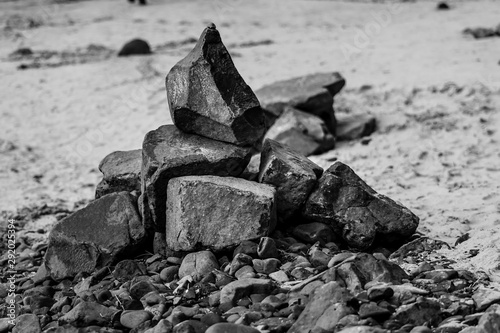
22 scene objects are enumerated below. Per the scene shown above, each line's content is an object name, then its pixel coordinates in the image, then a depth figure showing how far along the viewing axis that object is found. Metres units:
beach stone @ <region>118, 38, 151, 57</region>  11.58
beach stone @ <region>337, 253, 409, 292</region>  3.55
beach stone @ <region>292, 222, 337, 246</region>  4.39
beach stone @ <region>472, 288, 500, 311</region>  3.32
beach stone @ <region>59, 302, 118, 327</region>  3.65
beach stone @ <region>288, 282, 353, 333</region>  3.17
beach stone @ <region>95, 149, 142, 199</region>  4.99
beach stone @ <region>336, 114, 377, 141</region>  7.52
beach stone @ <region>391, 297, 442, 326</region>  3.19
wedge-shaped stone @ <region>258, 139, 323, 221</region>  4.54
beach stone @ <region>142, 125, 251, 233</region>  4.38
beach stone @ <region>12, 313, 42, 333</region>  3.74
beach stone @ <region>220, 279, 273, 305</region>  3.60
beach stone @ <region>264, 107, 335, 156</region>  7.09
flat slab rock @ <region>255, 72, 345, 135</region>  7.55
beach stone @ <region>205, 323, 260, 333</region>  3.16
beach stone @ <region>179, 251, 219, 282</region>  4.01
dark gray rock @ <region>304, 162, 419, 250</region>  4.40
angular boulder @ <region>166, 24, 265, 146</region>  4.56
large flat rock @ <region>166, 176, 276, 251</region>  4.19
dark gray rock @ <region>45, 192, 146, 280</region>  4.43
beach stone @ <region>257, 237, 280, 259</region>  4.07
